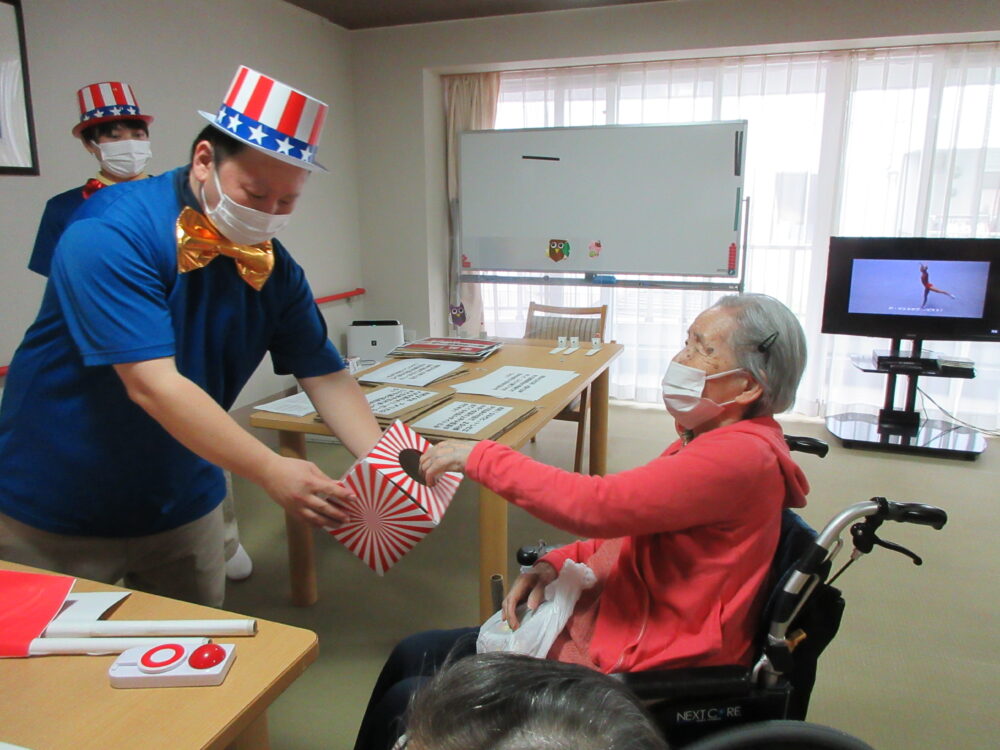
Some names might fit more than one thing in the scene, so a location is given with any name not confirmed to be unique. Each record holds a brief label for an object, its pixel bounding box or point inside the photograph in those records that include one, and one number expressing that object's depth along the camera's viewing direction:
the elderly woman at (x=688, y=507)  1.09
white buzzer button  0.82
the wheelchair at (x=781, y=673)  1.04
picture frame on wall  2.46
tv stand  3.70
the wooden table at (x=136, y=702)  0.74
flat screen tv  3.65
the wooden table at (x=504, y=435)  1.89
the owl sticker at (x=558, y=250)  4.46
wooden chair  3.57
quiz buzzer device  0.81
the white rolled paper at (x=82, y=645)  0.87
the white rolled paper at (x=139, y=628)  0.90
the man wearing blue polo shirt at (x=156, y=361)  1.05
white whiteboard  4.11
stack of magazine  2.71
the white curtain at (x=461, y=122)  4.59
